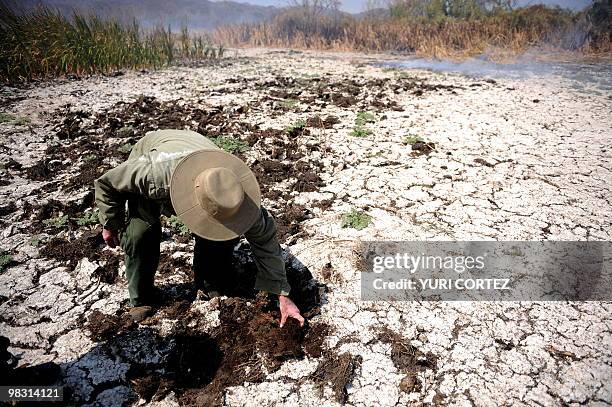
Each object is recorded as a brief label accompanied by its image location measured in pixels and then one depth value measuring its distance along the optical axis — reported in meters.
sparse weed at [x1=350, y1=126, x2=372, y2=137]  5.03
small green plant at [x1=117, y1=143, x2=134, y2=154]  4.49
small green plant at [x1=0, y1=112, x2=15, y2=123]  5.23
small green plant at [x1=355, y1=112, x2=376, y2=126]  5.48
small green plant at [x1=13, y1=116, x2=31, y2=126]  5.21
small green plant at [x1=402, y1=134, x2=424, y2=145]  4.82
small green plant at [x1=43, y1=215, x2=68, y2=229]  3.23
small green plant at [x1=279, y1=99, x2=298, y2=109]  6.18
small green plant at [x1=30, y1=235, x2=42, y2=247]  3.00
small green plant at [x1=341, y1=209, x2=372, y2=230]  3.25
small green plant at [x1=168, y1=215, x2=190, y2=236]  3.16
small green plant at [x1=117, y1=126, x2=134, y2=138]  4.95
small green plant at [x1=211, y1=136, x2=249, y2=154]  4.56
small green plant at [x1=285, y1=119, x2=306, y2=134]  5.09
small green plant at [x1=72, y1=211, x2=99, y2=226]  3.25
